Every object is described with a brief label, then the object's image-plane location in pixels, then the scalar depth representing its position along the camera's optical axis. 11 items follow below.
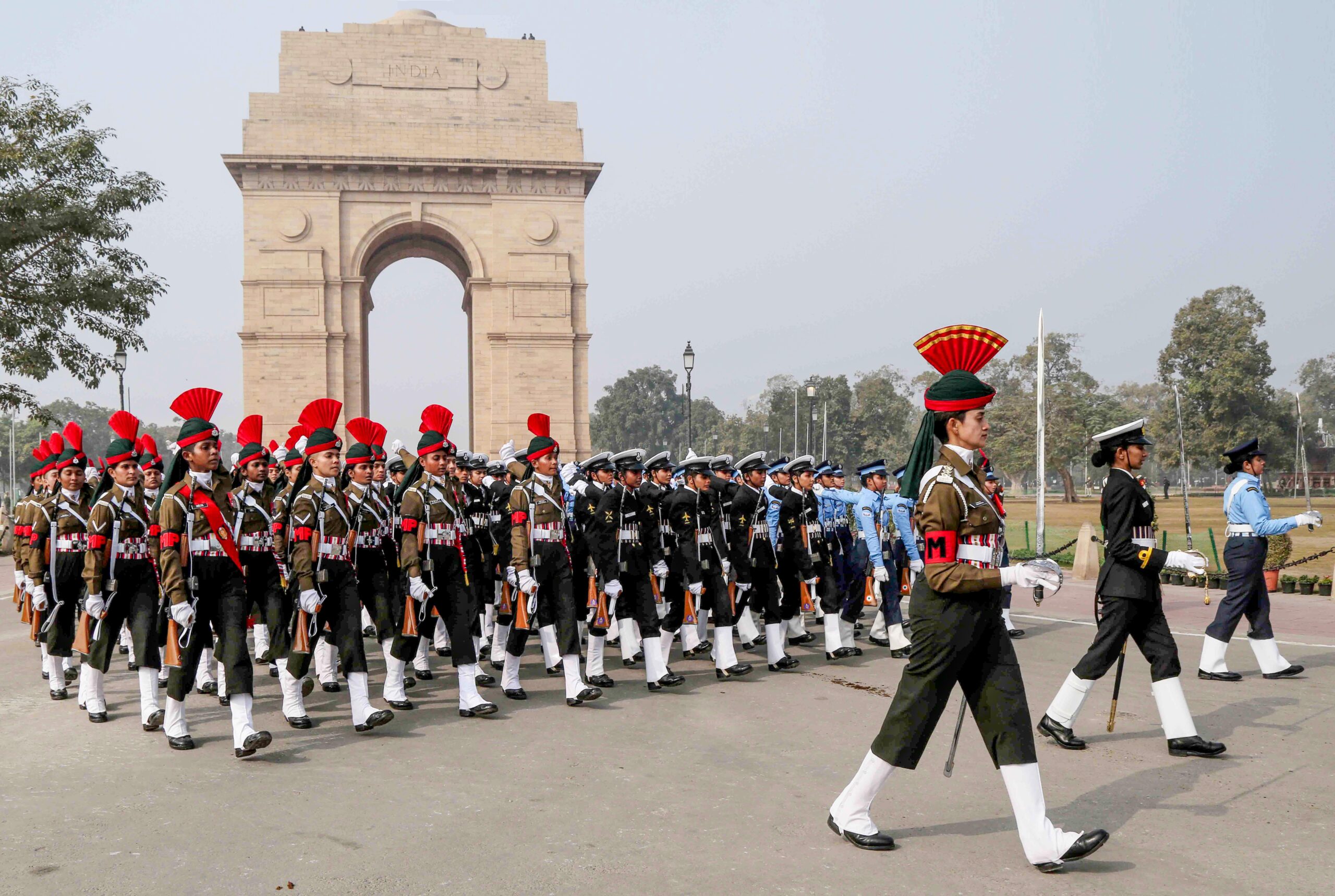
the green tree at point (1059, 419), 61.00
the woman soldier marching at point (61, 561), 9.06
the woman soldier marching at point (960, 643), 4.77
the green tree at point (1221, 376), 50.66
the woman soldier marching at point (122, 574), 7.86
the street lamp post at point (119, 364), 23.77
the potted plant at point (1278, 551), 16.38
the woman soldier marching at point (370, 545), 8.55
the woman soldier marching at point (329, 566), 7.68
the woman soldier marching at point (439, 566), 8.16
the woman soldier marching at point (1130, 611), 6.69
